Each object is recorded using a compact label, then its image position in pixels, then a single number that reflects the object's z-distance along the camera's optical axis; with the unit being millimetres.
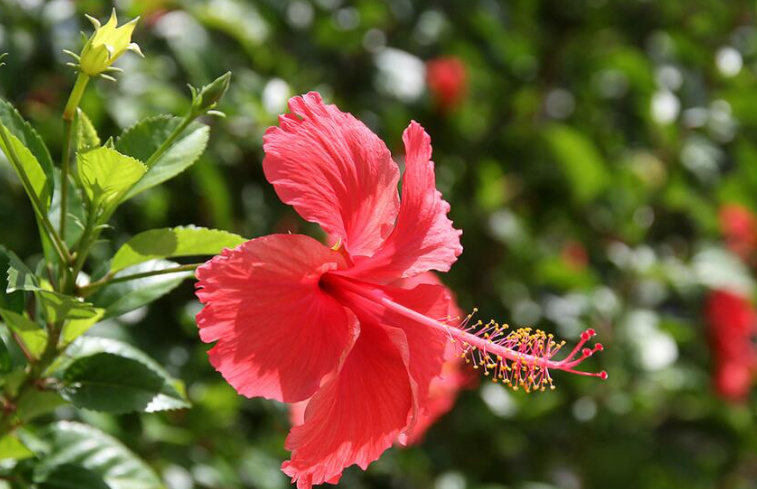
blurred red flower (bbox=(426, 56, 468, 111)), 1205
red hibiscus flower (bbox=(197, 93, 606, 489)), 570
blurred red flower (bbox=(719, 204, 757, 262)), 1364
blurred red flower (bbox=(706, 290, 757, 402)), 1295
